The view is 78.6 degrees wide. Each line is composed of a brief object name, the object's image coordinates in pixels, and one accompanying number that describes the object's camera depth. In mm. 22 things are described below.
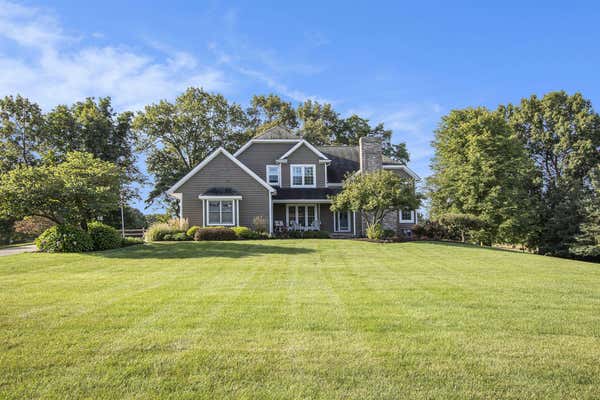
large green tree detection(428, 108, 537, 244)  27281
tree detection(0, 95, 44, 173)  33312
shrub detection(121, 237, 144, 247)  18528
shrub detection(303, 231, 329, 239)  24344
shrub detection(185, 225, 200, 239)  21719
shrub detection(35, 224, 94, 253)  15672
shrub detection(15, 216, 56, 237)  22545
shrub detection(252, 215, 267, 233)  23453
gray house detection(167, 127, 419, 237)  24641
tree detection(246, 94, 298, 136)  45375
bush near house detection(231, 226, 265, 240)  21805
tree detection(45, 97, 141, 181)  34625
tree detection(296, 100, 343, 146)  44031
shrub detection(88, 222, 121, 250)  16812
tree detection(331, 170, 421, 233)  20719
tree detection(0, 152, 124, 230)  15898
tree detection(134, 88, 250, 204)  37844
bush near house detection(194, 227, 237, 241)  21022
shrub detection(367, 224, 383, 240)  21578
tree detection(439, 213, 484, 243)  23906
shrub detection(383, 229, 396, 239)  22953
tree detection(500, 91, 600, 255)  27469
